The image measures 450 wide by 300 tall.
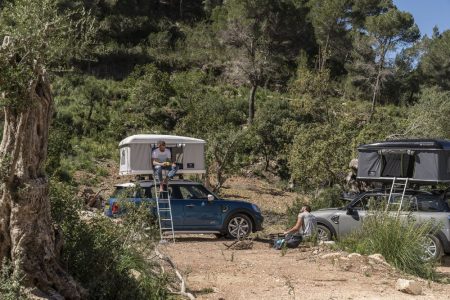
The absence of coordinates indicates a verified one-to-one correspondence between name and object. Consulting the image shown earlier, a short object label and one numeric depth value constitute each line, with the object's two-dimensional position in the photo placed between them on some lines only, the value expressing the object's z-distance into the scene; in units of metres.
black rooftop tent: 14.62
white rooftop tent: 17.73
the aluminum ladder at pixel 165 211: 15.09
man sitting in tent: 15.58
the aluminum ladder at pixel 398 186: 14.51
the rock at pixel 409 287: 10.23
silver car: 13.53
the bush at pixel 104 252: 7.50
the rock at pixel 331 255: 12.25
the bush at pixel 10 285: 6.08
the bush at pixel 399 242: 12.04
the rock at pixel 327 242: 13.60
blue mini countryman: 15.45
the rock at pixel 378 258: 11.76
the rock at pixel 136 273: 8.50
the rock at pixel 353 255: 11.90
